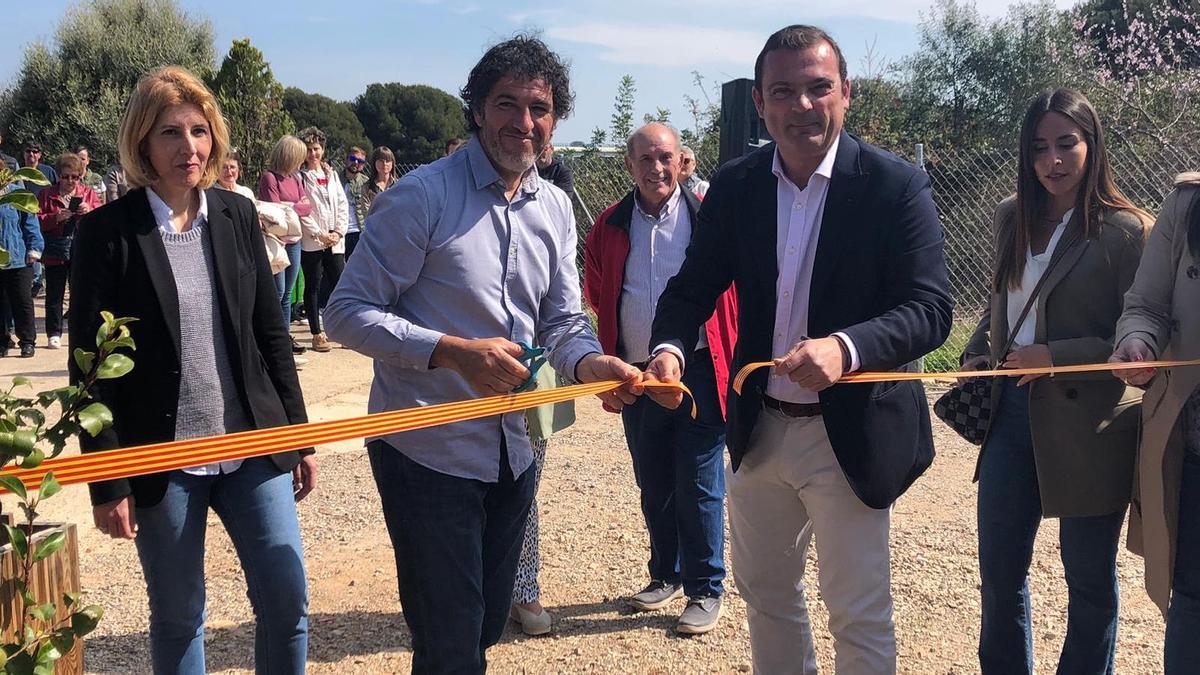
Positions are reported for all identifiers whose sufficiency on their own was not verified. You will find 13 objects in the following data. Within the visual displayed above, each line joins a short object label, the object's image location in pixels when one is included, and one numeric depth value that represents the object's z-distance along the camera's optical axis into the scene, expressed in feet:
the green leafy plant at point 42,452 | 5.95
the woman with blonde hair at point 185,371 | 9.57
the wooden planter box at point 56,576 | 8.96
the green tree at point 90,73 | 72.43
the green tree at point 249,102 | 46.47
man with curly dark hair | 9.43
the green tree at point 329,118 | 137.59
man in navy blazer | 9.68
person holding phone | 37.81
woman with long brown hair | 10.69
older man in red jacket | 15.25
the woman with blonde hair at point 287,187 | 33.86
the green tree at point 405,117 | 147.64
